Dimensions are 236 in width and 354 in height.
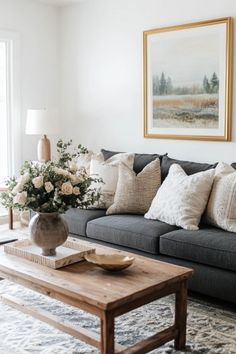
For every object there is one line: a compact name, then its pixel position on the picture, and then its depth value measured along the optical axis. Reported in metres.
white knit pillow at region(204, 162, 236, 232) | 3.53
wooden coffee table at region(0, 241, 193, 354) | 2.33
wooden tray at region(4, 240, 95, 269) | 2.81
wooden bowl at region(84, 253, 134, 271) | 2.66
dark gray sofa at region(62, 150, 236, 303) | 3.17
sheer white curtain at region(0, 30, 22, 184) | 5.48
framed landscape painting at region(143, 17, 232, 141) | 4.33
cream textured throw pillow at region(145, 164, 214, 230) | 3.65
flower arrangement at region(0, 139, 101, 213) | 2.79
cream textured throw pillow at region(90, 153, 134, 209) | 4.35
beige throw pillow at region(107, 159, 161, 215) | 4.20
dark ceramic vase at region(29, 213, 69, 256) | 2.83
